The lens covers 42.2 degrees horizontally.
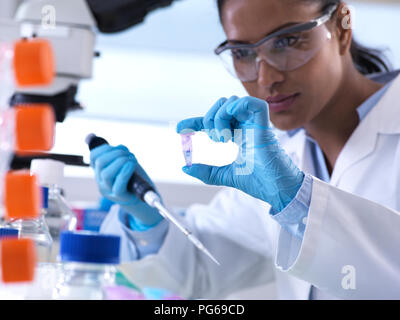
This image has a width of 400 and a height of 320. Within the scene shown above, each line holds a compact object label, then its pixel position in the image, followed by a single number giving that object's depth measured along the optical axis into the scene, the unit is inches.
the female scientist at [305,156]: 35.1
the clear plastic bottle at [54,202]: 40.9
